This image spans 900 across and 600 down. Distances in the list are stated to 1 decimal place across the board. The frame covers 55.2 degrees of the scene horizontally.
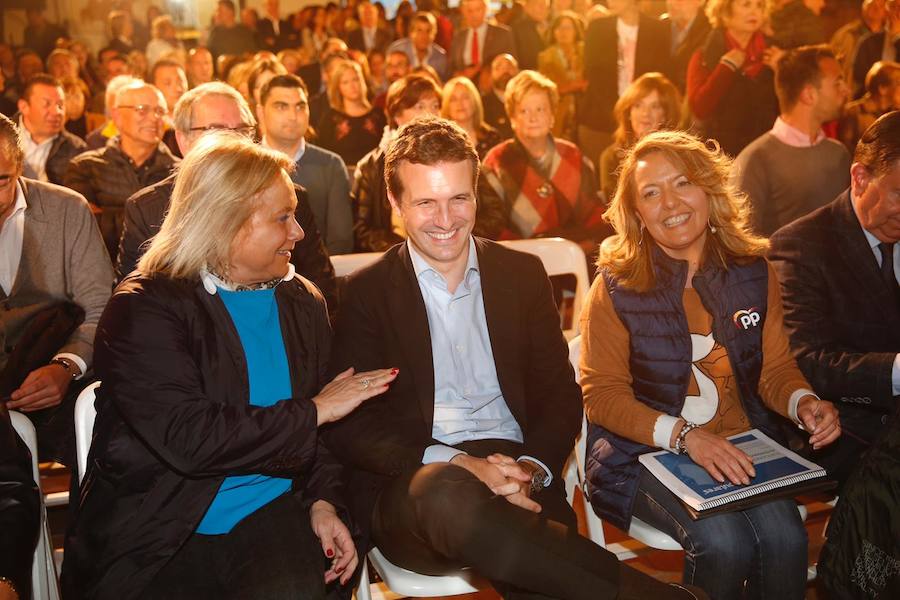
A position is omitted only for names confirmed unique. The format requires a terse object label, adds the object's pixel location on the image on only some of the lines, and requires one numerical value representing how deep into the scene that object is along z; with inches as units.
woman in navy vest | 86.9
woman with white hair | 71.9
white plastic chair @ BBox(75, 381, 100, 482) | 79.8
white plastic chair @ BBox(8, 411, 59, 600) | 77.0
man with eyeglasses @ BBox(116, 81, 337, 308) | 115.5
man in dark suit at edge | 95.8
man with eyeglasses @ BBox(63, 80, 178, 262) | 160.4
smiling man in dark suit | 79.3
